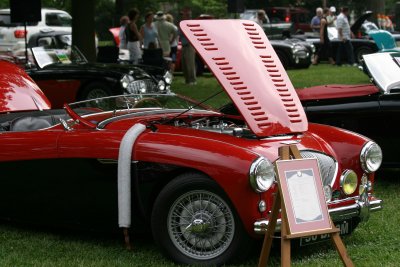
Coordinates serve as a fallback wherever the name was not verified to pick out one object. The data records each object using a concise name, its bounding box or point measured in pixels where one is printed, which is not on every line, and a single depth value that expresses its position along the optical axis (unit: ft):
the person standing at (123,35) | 68.39
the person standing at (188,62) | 62.95
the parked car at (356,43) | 83.92
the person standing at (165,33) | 68.18
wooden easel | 15.26
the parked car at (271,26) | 91.63
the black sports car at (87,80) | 44.86
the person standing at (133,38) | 63.87
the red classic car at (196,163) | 17.63
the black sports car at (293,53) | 80.18
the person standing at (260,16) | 84.17
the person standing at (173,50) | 69.62
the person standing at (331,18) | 93.75
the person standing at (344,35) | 82.43
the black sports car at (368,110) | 26.20
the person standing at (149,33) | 64.75
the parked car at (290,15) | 141.69
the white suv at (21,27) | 81.10
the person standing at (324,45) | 84.53
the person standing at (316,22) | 110.39
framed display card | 15.47
